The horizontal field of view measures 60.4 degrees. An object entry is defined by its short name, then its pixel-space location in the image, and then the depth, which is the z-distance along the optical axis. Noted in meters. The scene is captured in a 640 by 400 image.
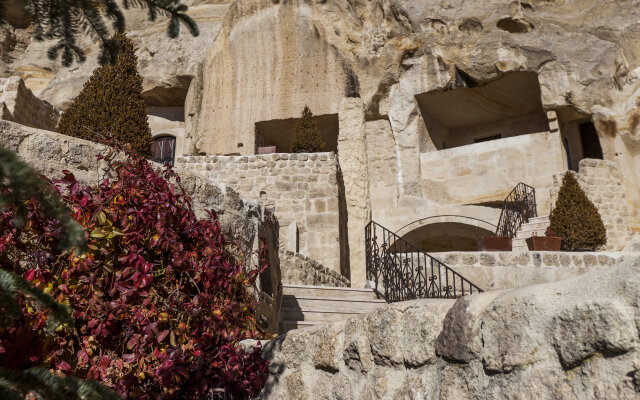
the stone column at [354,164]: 13.00
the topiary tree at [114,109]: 7.23
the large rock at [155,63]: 15.82
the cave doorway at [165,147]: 17.12
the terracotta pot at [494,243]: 9.13
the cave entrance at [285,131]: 14.00
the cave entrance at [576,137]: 13.23
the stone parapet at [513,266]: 8.35
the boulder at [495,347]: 1.47
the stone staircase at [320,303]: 6.26
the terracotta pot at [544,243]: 9.33
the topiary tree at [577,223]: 10.35
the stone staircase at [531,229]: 10.83
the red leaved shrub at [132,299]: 2.64
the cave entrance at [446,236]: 13.48
